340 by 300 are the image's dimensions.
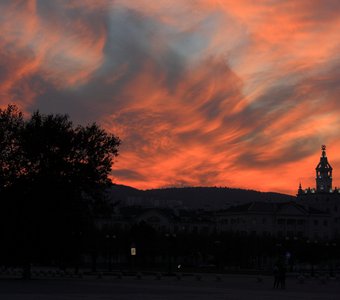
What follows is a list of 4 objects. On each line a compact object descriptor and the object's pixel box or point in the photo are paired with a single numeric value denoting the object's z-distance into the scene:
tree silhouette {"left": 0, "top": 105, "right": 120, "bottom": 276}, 68.50
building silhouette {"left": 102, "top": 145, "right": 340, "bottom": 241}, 194.00
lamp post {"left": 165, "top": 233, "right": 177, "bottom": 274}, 127.88
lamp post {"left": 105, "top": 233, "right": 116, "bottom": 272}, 138.96
